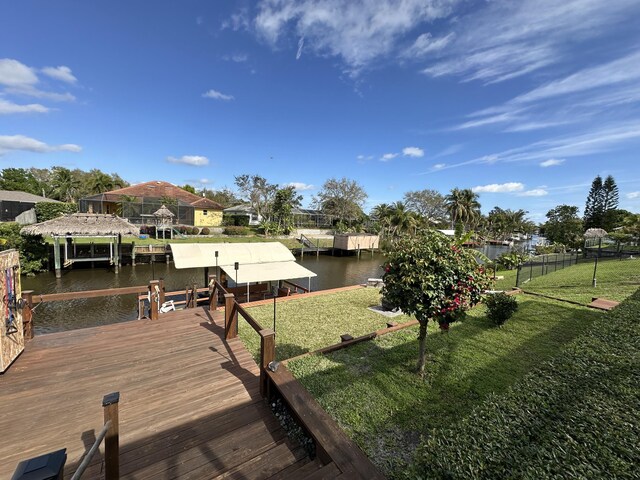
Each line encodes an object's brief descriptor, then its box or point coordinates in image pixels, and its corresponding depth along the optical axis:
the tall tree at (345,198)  44.75
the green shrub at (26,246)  15.24
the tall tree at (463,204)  41.56
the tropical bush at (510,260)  19.47
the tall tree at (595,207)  42.16
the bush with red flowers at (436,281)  4.31
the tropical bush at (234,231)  32.91
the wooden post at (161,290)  6.84
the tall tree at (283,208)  35.78
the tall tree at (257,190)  38.38
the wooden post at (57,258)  16.27
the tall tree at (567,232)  37.59
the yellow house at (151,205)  31.20
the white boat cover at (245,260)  10.05
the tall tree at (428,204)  52.38
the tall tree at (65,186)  42.19
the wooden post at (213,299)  6.69
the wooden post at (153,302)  5.96
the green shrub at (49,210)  26.45
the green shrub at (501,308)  7.02
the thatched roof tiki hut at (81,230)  15.86
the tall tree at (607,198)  41.17
